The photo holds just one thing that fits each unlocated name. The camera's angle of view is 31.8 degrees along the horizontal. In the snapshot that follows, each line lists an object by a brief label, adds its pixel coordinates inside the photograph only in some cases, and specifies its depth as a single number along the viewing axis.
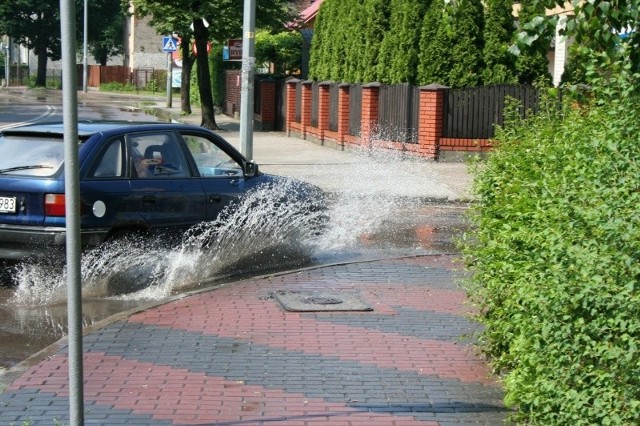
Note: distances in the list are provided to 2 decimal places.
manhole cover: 9.12
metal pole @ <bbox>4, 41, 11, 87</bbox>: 93.62
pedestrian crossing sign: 45.71
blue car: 9.93
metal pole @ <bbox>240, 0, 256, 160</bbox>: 21.45
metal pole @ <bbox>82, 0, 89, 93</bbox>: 68.34
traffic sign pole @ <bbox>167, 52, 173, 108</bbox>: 52.70
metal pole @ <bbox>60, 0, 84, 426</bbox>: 4.66
